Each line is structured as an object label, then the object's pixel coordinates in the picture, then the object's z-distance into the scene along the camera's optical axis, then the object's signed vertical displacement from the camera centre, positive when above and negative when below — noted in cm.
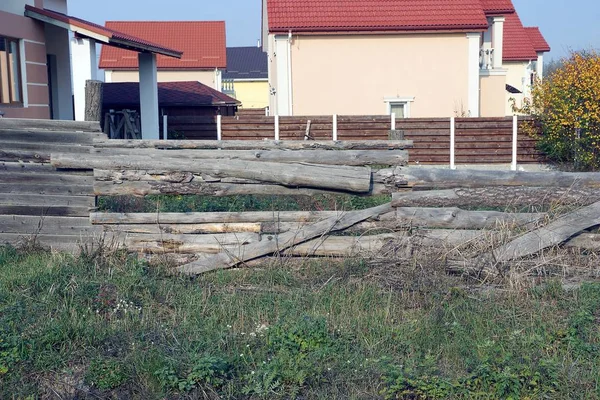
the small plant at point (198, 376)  951 -210
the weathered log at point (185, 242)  1402 -182
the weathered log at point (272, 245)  1371 -181
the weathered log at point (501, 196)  1387 -140
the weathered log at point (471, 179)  1404 -125
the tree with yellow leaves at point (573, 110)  3669 -166
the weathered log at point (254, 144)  1563 -106
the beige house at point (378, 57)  4966 -36
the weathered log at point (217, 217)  1405 -160
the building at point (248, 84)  11487 -281
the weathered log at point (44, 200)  1476 -150
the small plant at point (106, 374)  975 -213
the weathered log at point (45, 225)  1467 -173
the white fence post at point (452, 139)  4156 -260
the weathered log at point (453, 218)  1375 -159
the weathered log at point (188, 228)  1413 -170
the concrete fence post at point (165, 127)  4141 -216
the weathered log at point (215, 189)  1429 -134
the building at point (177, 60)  8162 -39
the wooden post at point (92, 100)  2044 -69
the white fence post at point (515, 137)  4125 -255
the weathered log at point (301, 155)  1448 -105
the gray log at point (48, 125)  1580 -79
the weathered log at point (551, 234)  1326 -170
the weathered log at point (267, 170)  1395 -115
